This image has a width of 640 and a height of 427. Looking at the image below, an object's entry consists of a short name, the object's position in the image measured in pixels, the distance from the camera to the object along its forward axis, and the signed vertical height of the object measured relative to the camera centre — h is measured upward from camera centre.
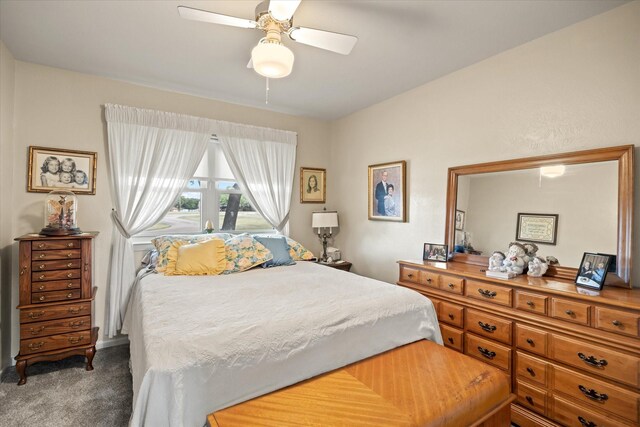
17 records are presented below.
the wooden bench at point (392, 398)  1.23 -0.85
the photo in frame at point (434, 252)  2.74 -0.35
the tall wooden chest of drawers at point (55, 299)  2.27 -0.78
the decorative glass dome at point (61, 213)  2.46 -0.11
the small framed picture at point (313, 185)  4.17 +0.36
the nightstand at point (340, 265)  3.80 -0.68
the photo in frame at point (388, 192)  3.30 +0.25
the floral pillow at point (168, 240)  2.73 -0.35
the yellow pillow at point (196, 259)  2.65 -0.48
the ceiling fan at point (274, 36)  1.59 +1.03
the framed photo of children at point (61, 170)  2.67 +0.28
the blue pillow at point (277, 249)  3.07 -0.43
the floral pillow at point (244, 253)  2.85 -0.45
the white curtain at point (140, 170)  2.93 +0.36
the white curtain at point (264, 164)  3.59 +0.55
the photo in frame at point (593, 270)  1.78 -0.30
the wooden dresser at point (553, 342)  1.55 -0.75
